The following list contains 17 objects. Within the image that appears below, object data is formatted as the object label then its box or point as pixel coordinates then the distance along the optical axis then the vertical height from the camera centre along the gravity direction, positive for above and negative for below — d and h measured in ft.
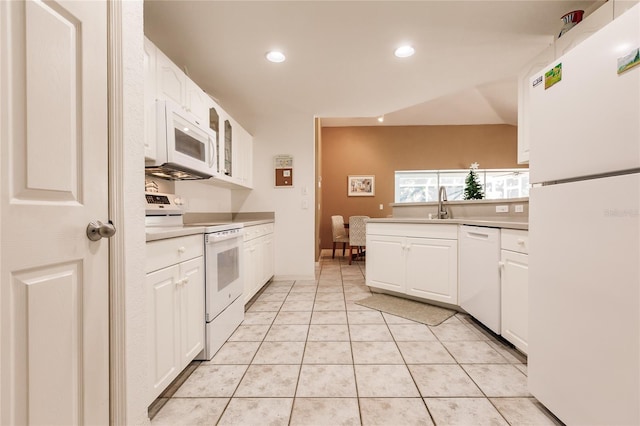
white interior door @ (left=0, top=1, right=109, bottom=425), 2.17 +0.00
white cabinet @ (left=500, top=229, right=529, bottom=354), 5.27 -1.61
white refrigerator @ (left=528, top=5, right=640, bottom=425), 2.74 -0.27
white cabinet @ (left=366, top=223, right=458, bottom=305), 8.11 -1.66
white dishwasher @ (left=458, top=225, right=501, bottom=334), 6.21 -1.65
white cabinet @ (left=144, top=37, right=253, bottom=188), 5.32 +2.70
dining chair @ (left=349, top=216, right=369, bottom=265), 16.12 -1.32
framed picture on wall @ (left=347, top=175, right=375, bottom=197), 20.77 +2.01
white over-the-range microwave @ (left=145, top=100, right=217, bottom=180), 5.49 +1.54
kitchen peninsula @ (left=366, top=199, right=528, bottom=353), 5.59 -1.42
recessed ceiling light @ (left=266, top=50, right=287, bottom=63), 7.44 +4.45
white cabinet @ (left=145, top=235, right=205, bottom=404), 3.92 -1.63
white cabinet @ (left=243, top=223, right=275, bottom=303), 8.46 -1.71
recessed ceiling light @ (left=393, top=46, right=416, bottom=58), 7.18 +4.42
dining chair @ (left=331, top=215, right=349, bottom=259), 17.49 -1.33
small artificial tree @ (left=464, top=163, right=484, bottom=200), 10.61 +0.86
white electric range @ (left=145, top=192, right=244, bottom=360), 5.45 -1.34
